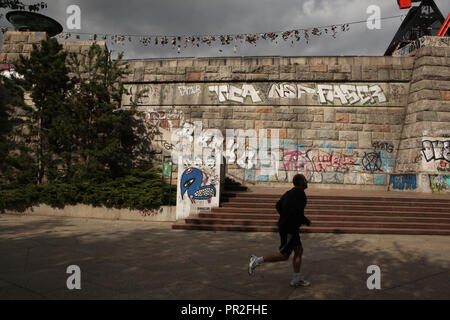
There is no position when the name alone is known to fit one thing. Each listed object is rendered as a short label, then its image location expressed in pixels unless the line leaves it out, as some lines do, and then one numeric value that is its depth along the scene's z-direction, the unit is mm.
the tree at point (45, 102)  11859
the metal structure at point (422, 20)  31512
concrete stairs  8758
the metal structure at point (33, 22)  15797
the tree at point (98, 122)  11336
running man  4180
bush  10547
